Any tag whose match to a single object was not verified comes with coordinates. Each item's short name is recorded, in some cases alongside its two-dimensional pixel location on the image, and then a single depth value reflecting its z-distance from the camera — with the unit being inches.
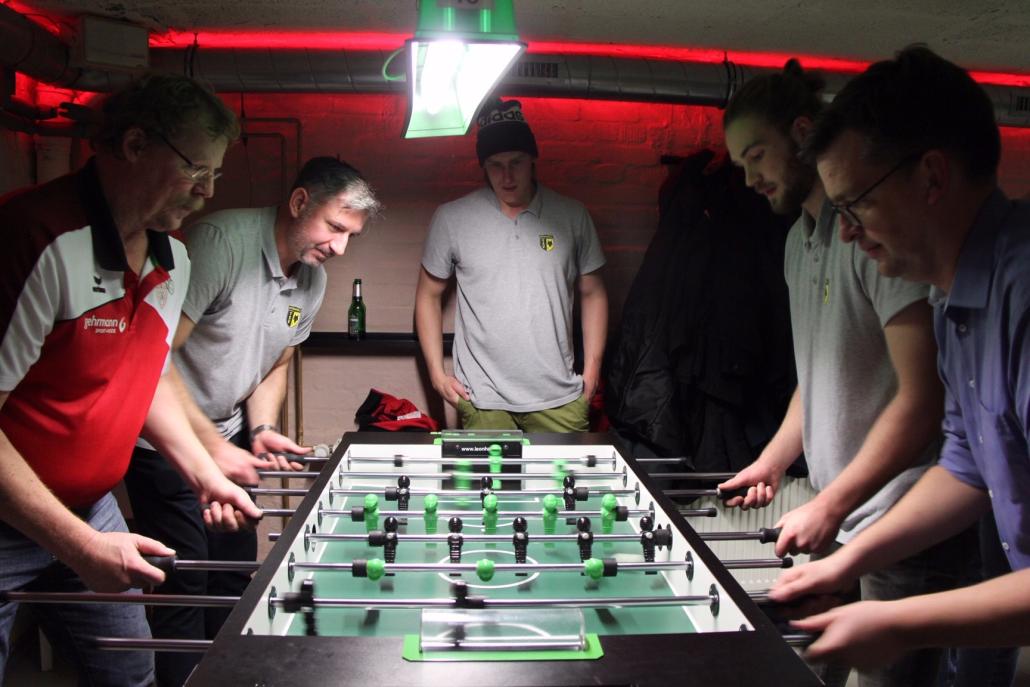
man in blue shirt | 52.6
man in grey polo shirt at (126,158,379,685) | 114.7
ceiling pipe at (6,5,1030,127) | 138.6
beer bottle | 153.7
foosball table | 47.6
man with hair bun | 75.3
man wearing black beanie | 138.5
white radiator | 156.5
